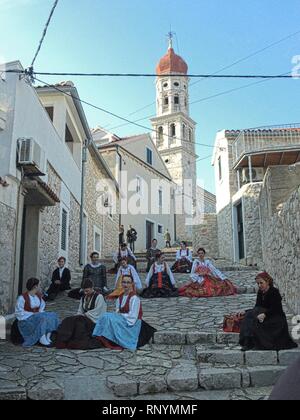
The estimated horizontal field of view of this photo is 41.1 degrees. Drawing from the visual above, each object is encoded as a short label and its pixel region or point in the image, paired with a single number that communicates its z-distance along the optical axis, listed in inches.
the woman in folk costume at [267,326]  217.9
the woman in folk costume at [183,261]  524.4
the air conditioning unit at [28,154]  311.9
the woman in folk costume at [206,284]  388.8
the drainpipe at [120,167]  927.4
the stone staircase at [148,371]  179.0
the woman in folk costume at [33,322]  247.8
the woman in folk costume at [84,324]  240.7
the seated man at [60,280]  403.8
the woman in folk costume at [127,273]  404.8
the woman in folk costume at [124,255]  510.6
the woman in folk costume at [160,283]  395.9
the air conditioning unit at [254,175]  645.9
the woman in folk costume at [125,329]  241.0
